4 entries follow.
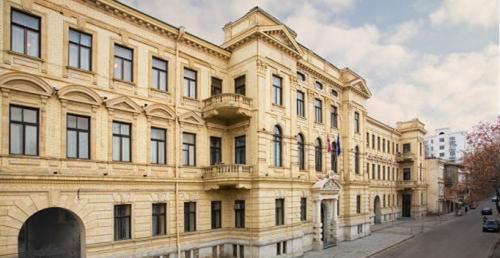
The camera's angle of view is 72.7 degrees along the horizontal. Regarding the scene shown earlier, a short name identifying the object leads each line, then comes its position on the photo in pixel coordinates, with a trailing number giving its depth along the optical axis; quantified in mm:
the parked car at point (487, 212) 58306
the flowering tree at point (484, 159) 20953
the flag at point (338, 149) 32731
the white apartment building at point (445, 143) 127488
